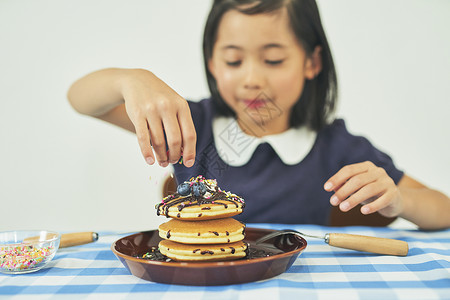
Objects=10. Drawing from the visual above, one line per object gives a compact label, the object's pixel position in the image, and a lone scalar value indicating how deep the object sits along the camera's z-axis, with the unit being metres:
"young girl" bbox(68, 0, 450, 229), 1.42
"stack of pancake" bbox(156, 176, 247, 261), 0.71
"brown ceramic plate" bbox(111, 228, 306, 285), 0.63
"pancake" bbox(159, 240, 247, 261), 0.71
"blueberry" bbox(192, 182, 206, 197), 0.77
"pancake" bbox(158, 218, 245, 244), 0.71
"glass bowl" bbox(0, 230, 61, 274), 0.74
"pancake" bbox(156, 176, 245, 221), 0.72
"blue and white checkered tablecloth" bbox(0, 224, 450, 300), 0.62
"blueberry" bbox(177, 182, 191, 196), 0.78
